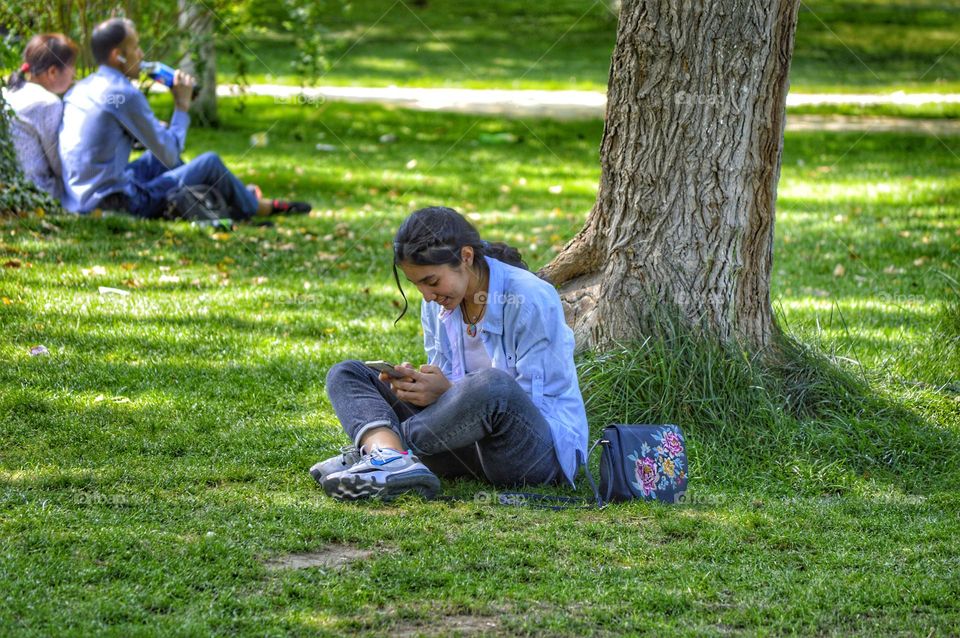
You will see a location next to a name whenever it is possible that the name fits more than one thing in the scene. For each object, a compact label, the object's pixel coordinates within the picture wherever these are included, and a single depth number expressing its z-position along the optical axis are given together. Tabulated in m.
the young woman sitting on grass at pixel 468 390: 8.24
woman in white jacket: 17.16
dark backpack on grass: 17.53
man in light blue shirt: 16.94
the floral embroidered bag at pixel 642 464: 8.50
